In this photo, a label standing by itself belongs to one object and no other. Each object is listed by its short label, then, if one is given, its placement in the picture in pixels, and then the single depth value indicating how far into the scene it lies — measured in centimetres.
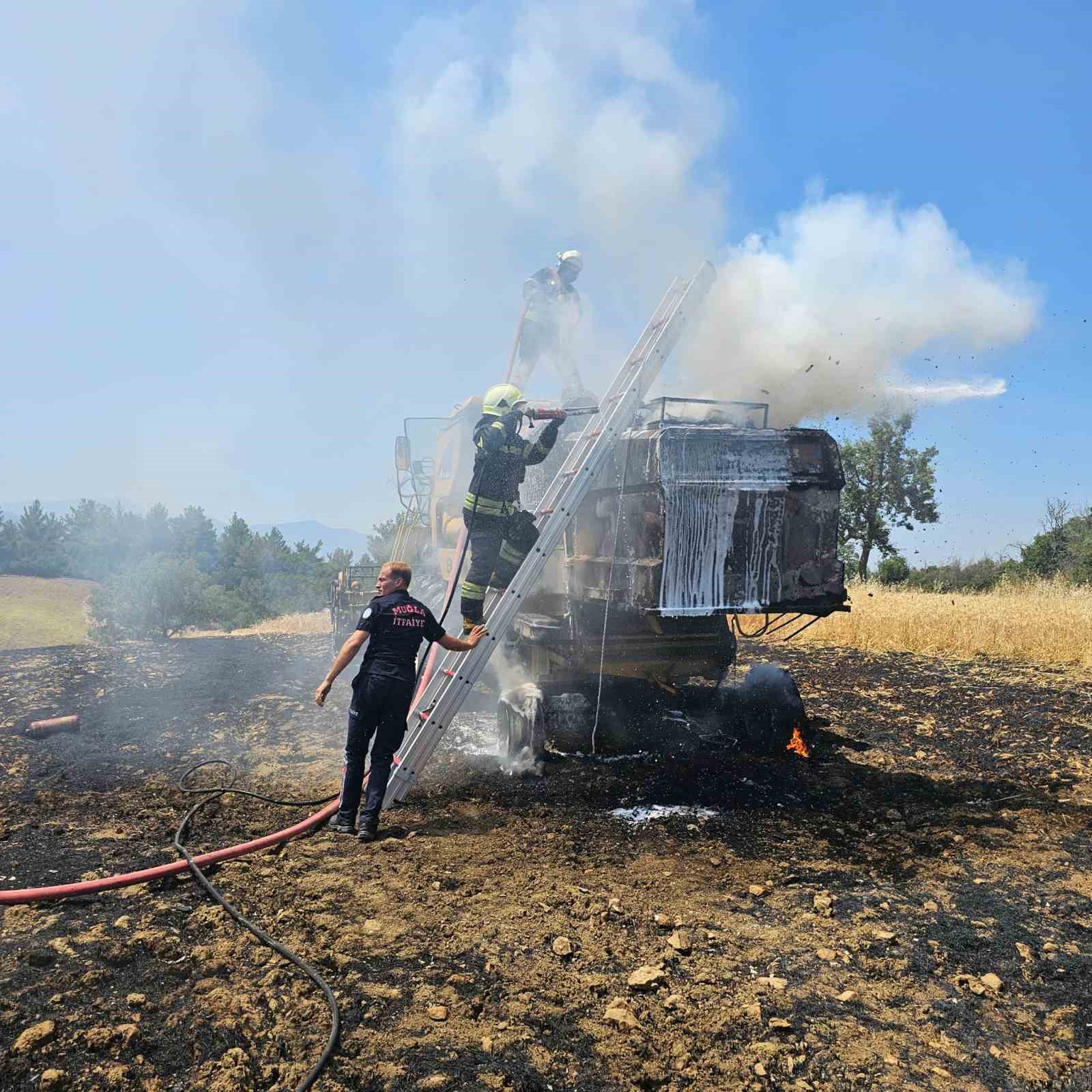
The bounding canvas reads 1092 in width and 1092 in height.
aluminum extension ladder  601
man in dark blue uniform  557
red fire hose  422
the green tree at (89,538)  4953
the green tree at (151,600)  2645
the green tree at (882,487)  3184
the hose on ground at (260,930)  299
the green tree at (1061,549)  3091
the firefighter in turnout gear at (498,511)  662
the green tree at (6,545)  6316
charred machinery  645
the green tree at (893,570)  3186
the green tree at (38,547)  6394
